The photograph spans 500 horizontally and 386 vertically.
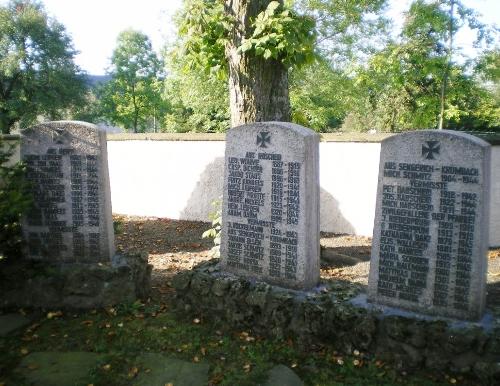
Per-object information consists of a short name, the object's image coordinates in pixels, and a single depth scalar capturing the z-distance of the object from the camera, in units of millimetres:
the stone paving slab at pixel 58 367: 3615
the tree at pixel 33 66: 29059
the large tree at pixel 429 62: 11125
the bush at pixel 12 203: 4641
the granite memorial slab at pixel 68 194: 5074
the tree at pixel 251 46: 5488
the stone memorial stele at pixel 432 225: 3656
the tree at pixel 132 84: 41219
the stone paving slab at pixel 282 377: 3574
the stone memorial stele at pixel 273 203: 4371
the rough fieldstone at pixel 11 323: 4559
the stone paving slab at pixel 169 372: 3613
